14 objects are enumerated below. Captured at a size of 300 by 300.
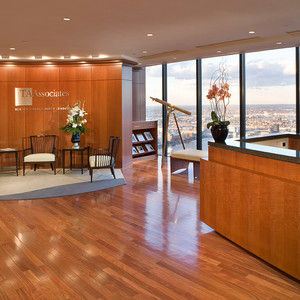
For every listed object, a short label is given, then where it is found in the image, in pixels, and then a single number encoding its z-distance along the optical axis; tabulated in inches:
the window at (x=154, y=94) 447.2
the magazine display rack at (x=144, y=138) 419.5
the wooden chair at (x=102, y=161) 311.4
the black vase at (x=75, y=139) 354.5
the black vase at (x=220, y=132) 180.9
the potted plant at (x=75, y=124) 350.6
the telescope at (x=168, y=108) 370.7
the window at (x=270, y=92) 333.1
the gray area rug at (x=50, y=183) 270.8
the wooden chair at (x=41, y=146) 369.0
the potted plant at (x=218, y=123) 181.2
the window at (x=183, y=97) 413.7
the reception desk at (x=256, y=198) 129.7
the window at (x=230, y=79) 367.2
